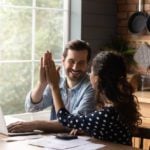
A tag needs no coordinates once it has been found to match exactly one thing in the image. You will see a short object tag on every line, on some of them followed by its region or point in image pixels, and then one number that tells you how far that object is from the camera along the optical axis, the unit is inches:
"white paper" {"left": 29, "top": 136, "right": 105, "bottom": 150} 123.7
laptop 136.2
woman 129.4
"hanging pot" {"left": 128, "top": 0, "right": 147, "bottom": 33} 233.3
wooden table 123.6
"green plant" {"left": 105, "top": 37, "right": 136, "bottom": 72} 237.4
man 150.1
